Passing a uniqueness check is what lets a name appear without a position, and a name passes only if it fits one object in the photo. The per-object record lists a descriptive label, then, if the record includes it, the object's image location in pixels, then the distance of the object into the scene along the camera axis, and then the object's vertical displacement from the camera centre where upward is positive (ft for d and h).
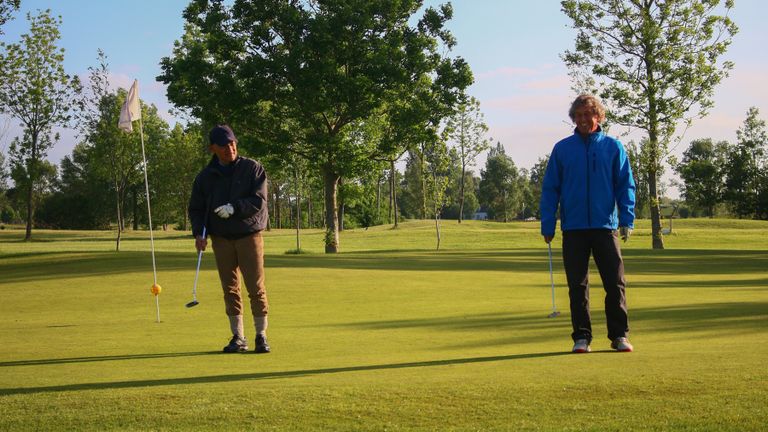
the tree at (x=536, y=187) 490.49 +16.95
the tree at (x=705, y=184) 373.73 +10.64
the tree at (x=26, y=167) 237.25 +17.73
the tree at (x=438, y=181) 209.36 +8.74
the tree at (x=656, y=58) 168.04 +29.45
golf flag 51.39 +7.06
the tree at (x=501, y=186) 501.97 +16.87
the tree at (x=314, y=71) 155.02 +27.30
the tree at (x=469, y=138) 284.20 +25.50
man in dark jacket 32.68 +0.15
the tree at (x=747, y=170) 368.07 +15.78
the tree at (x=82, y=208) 378.12 +9.09
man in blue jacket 29.99 +0.33
